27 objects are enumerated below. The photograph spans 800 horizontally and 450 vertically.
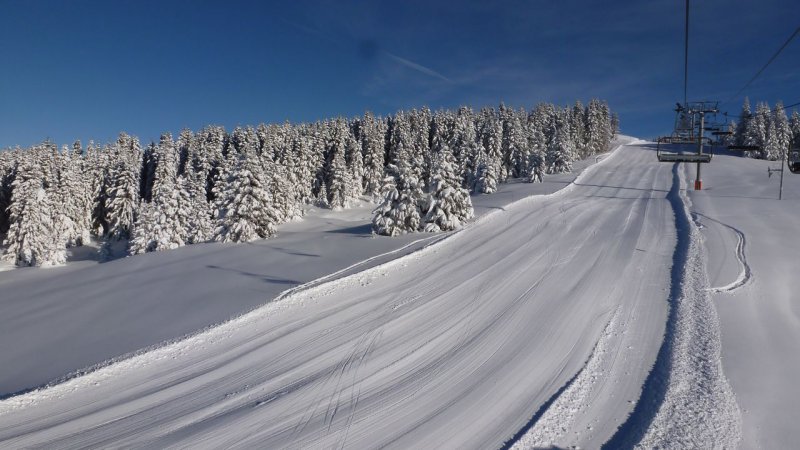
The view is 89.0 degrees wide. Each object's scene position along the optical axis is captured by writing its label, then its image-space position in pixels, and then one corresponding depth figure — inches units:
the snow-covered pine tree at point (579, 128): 3348.4
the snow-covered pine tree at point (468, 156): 2402.8
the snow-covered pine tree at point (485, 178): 2182.6
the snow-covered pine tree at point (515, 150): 2672.2
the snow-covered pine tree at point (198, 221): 1716.3
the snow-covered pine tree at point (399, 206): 1165.7
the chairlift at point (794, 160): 768.3
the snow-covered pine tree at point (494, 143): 2508.6
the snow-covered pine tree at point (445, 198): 1132.5
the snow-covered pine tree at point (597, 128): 3565.5
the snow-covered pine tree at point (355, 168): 2652.1
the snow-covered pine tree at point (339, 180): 2431.1
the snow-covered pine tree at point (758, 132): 3107.8
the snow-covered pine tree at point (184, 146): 2906.0
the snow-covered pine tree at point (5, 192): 2149.4
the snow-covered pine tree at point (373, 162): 2844.5
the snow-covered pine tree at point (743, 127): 3316.4
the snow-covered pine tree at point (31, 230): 1585.9
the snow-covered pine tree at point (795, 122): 3297.2
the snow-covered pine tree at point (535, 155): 2289.6
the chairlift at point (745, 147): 947.1
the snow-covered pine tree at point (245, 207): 1332.4
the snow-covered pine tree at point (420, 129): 3302.2
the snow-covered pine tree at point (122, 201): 2101.4
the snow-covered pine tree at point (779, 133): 2950.3
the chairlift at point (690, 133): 895.7
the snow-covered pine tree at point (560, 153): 2549.2
